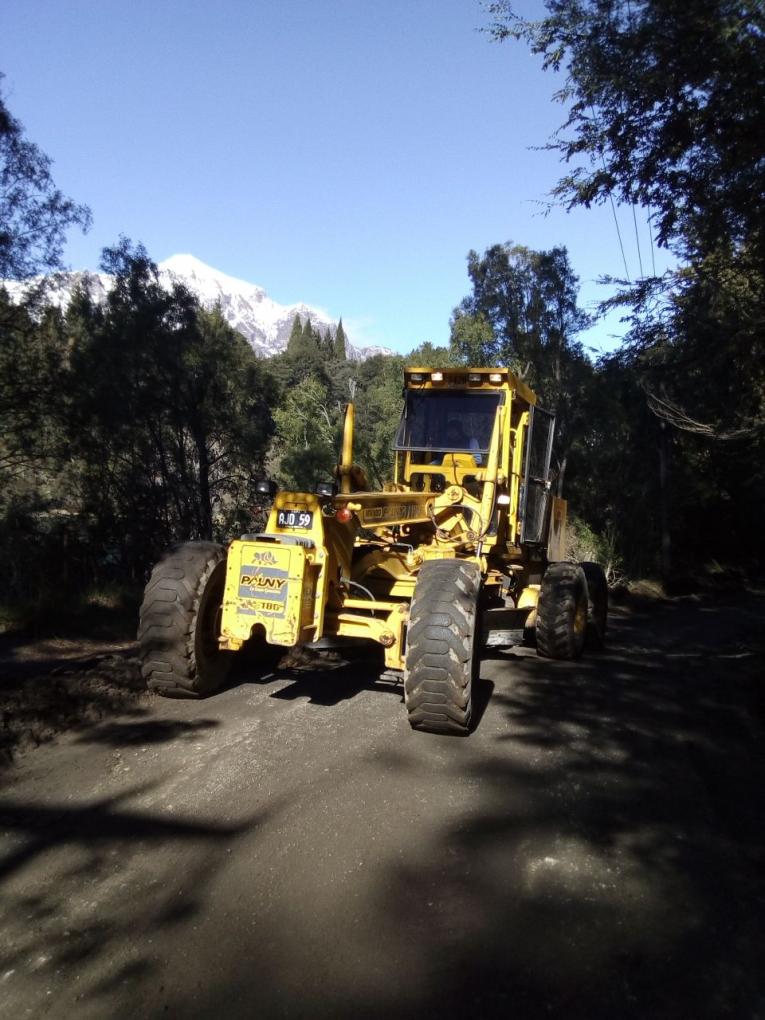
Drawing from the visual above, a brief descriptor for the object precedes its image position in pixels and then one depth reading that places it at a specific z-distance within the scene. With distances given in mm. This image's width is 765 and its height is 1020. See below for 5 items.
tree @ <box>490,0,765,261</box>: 7277
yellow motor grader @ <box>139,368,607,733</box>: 5438
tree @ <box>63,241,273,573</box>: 14719
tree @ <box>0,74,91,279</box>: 12680
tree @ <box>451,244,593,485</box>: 31328
